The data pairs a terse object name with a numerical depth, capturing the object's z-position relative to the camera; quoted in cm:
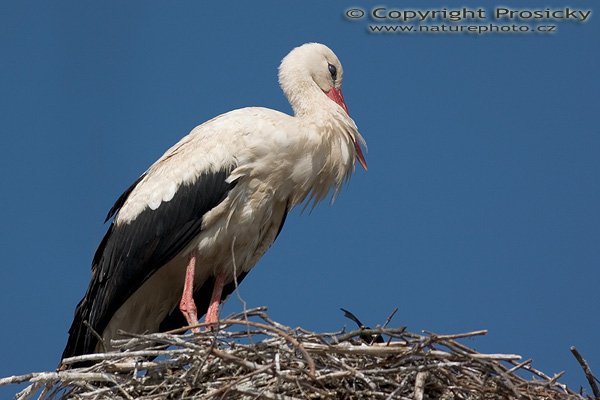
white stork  1661
